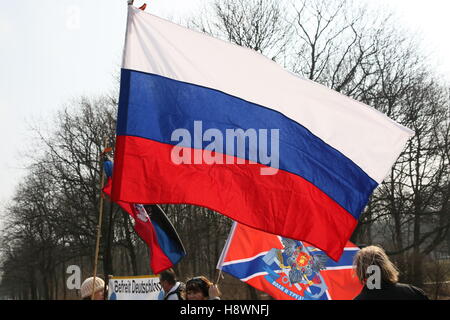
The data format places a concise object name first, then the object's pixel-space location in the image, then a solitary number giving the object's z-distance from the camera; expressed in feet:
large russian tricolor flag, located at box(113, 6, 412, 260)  20.89
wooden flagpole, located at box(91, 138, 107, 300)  23.15
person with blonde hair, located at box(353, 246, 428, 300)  15.07
